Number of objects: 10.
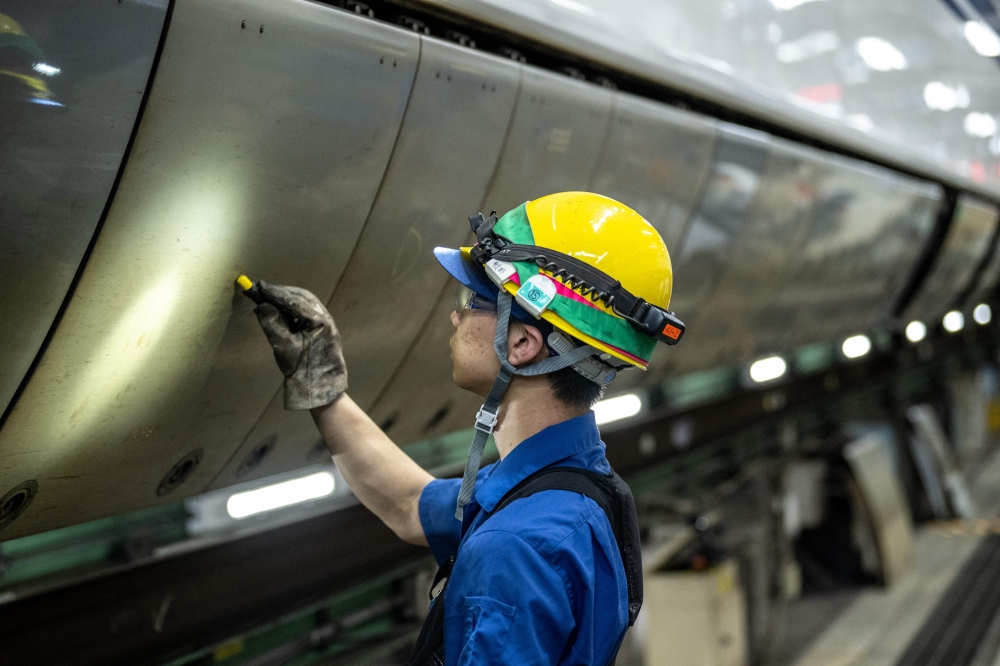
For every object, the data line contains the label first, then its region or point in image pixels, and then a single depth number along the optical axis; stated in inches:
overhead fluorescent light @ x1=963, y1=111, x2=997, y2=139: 251.3
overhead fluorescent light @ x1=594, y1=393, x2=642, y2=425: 149.4
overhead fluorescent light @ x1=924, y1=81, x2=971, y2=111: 220.4
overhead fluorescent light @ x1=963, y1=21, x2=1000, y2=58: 216.5
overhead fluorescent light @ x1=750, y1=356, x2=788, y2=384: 218.8
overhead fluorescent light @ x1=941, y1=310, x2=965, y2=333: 324.8
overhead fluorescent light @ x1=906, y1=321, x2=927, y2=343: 286.0
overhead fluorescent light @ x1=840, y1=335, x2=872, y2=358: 278.0
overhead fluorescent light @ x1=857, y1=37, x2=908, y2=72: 181.0
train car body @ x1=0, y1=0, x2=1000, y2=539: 46.1
